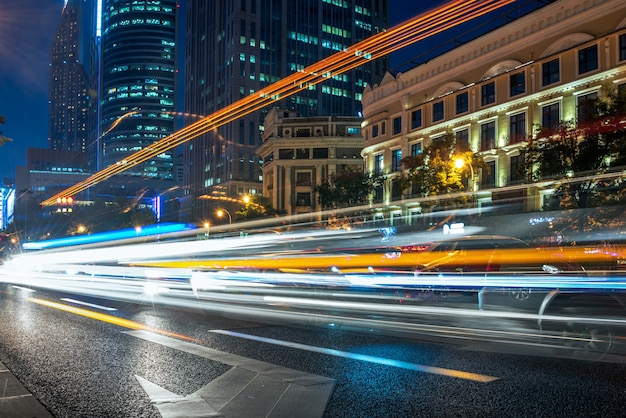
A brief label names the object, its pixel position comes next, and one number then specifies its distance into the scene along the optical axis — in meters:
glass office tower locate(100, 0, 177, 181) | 188.88
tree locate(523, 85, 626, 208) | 27.20
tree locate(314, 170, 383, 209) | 53.44
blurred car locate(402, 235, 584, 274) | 9.17
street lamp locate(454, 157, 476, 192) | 29.98
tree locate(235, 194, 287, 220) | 72.06
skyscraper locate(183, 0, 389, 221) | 108.69
